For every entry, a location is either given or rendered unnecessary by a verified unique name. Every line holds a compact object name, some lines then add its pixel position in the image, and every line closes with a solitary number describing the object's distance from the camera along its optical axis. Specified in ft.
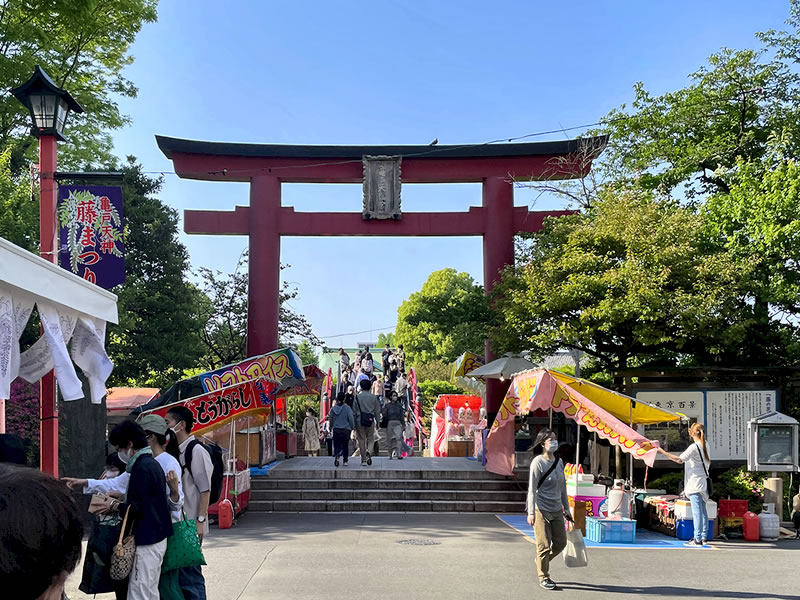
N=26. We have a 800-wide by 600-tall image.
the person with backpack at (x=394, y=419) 59.36
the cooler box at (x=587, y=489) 43.19
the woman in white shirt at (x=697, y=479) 38.70
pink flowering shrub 49.03
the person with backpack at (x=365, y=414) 54.54
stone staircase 49.85
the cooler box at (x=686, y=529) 40.75
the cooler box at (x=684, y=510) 40.73
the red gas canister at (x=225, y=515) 42.47
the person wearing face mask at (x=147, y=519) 17.56
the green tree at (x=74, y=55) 56.18
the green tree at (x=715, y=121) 58.80
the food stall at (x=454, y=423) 76.56
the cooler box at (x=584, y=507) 39.60
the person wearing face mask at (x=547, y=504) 29.32
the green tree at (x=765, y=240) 49.01
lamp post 26.55
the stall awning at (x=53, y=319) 18.67
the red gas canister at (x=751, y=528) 41.19
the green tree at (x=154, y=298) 76.48
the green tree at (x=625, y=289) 49.03
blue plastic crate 39.19
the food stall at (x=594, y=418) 39.09
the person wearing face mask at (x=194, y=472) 22.38
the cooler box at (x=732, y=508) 41.88
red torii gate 61.82
